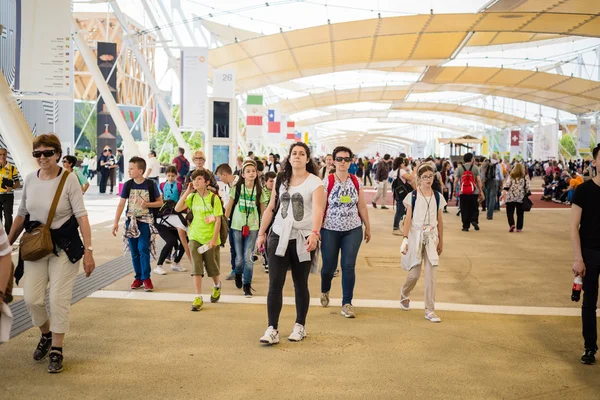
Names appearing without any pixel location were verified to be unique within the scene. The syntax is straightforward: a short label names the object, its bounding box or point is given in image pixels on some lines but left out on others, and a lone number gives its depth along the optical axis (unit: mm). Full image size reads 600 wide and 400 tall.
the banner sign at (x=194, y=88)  20938
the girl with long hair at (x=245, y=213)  8344
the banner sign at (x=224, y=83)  23844
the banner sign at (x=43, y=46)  10508
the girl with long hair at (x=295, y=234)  5691
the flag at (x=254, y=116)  29992
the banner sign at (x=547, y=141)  41469
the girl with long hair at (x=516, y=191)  15312
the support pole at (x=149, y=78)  22419
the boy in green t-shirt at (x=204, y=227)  7344
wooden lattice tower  23655
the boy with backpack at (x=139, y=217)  8023
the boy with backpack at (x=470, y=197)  16156
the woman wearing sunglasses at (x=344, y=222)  6953
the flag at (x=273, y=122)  37000
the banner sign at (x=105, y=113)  27562
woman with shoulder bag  5008
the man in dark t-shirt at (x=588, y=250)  5305
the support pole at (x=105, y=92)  17297
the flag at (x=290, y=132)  48488
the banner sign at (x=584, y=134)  42375
